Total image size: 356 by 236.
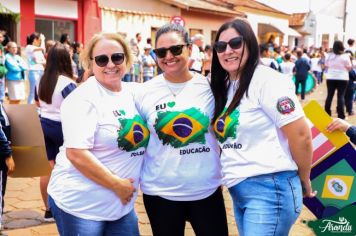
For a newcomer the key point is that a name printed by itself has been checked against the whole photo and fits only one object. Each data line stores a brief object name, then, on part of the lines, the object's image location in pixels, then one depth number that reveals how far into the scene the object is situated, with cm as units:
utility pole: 4928
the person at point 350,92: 1119
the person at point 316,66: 2239
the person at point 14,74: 1075
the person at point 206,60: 1329
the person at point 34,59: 1144
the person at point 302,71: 1580
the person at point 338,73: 1029
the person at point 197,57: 1213
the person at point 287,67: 1471
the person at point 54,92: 430
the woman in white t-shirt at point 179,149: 261
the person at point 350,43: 1306
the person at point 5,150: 348
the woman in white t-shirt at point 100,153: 238
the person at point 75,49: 1221
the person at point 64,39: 1168
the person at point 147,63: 1636
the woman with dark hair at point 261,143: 233
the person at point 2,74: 909
